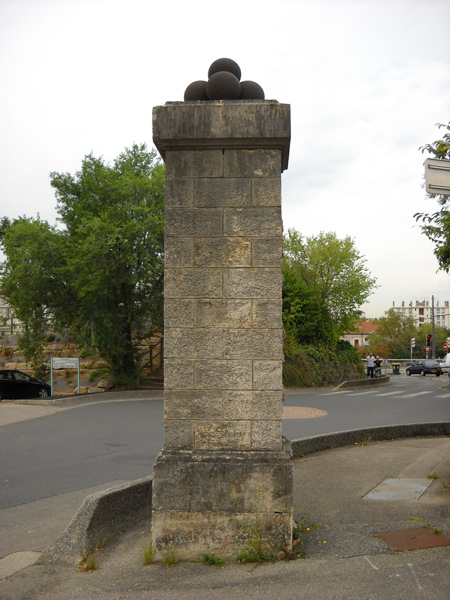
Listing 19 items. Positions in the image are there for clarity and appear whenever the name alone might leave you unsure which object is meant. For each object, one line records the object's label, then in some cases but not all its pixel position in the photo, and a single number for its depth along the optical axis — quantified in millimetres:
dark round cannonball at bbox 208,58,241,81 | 4891
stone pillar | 4461
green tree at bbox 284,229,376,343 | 32406
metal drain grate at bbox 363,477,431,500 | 5973
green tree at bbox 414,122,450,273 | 14352
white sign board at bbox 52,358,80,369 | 20297
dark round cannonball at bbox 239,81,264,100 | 4754
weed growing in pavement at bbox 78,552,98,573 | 4273
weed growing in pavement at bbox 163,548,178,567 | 4285
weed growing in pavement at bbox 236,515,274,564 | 4305
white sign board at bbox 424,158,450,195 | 4941
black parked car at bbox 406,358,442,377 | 38469
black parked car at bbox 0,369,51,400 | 19672
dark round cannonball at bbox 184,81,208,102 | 4816
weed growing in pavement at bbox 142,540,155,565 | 4344
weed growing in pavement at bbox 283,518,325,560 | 4324
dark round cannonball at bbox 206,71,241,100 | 4684
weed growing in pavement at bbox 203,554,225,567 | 4266
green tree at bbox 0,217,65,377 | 20469
